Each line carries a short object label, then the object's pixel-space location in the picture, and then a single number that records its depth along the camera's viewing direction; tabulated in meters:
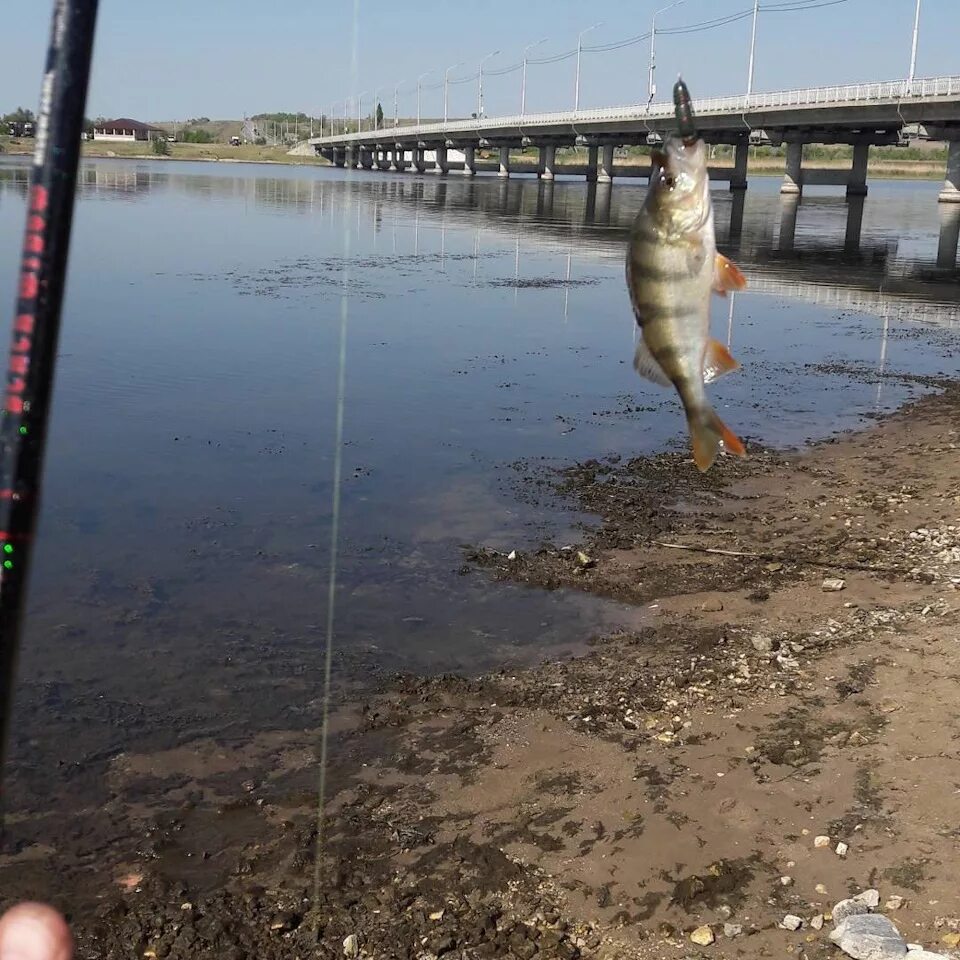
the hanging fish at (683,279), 2.37
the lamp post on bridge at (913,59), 67.69
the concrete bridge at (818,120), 68.44
